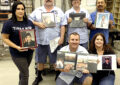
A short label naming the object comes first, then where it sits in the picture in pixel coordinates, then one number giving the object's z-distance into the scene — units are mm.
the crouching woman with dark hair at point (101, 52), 2152
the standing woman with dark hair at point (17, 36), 1977
